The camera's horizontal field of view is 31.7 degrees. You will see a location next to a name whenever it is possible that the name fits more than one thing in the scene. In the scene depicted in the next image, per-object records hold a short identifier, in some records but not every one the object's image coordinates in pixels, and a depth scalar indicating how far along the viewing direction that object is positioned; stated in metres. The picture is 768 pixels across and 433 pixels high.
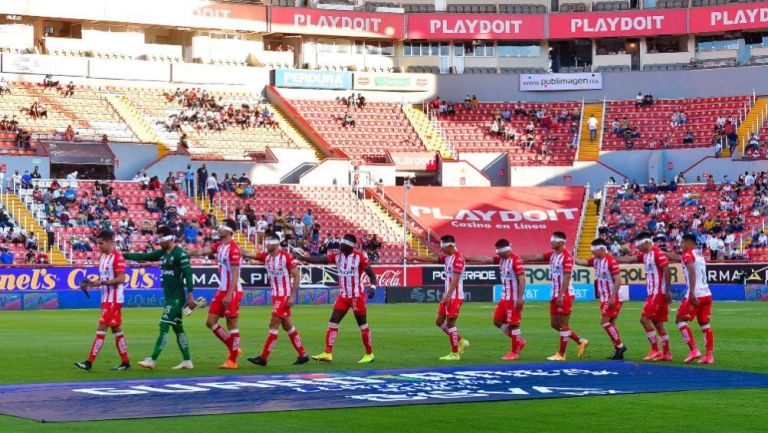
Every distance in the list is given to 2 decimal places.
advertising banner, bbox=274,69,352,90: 79.19
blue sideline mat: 16.78
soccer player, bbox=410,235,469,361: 24.62
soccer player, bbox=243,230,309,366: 23.03
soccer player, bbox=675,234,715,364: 23.59
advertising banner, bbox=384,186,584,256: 69.75
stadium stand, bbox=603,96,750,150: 77.50
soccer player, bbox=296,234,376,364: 23.75
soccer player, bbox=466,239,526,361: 24.48
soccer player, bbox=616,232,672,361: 24.19
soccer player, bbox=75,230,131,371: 22.16
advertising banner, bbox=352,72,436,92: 81.88
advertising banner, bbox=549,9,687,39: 82.75
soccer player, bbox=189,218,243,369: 22.53
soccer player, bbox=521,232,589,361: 24.53
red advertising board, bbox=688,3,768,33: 80.44
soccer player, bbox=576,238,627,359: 24.56
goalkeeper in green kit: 22.20
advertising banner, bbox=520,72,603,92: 83.19
